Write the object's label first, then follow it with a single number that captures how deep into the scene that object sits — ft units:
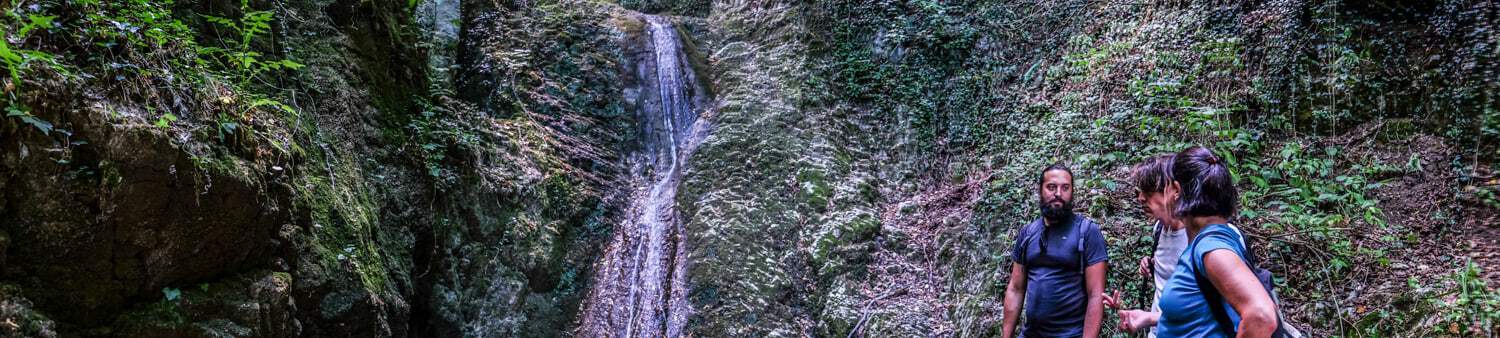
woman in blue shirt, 5.73
